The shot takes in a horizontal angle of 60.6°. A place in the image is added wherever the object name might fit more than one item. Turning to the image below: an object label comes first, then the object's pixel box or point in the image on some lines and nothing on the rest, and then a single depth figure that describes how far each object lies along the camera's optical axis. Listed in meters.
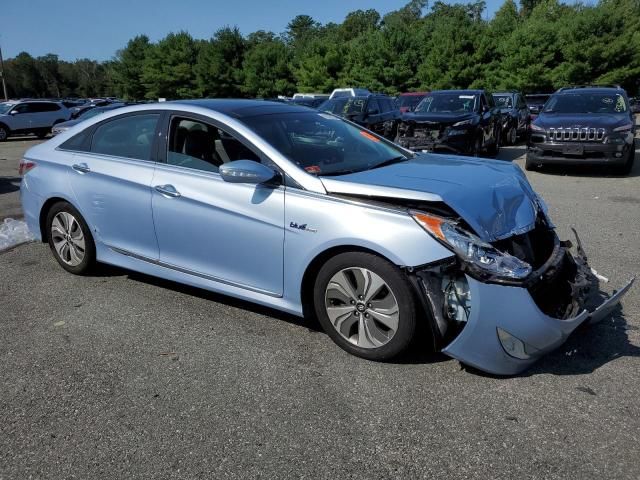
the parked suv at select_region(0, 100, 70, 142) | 24.16
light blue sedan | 2.99
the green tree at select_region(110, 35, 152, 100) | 66.12
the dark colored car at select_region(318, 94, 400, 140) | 15.03
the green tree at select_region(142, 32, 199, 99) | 59.28
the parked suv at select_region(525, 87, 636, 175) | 10.08
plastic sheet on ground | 6.32
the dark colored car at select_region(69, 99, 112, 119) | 25.79
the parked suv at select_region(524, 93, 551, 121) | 23.51
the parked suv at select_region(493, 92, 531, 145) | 16.30
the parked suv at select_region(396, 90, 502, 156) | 11.77
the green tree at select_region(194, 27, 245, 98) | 54.41
